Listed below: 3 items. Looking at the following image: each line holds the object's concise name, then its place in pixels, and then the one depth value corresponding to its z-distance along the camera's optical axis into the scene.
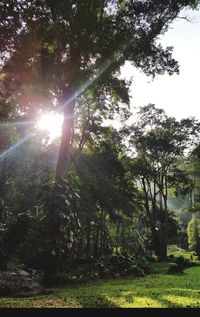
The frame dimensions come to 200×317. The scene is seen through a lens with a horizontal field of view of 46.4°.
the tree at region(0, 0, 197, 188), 10.18
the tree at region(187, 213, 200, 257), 34.95
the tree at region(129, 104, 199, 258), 27.16
